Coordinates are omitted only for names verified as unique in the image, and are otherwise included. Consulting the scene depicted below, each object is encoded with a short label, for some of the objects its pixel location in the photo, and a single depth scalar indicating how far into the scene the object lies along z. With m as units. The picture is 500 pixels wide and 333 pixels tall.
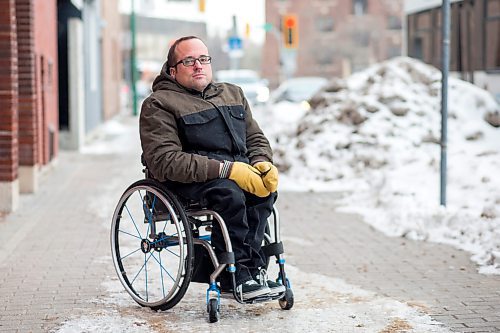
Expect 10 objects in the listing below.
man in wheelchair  5.96
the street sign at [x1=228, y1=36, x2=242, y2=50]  41.81
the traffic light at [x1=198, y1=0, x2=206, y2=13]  33.41
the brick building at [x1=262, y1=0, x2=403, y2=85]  74.56
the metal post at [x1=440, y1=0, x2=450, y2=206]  9.93
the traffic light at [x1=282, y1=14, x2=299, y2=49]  31.50
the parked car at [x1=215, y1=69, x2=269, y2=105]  39.34
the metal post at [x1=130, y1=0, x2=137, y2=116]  38.84
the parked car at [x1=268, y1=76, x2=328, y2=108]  33.41
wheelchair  5.93
